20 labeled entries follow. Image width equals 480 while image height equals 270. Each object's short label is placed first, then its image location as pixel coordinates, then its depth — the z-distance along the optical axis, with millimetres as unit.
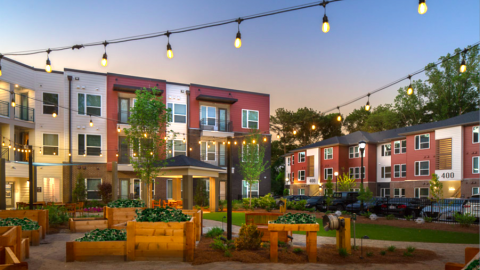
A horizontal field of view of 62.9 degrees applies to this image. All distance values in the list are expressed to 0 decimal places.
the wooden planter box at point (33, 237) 11812
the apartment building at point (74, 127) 28578
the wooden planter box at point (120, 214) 14930
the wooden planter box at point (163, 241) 9352
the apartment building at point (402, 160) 34762
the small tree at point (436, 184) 25959
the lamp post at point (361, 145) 22394
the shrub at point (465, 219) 18672
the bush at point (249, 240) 10484
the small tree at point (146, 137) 22938
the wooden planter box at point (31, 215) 13312
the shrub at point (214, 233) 13344
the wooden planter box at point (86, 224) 15273
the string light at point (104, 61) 11691
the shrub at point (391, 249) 10797
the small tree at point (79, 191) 29156
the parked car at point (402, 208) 25109
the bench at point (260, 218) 13367
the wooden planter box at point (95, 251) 9266
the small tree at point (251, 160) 32906
